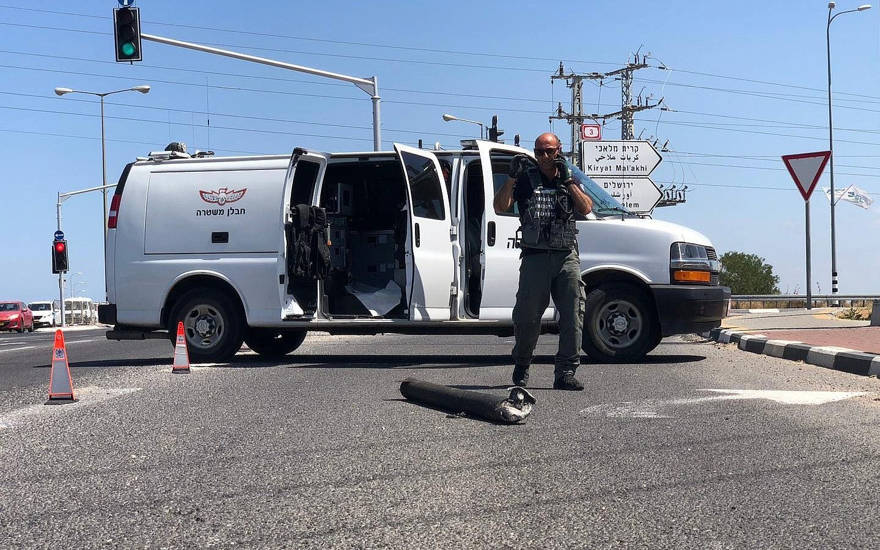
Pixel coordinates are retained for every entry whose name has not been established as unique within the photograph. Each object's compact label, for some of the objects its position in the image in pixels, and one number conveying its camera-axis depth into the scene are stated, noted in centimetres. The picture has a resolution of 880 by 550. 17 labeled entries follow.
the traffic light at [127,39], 1891
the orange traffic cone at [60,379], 792
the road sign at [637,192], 2155
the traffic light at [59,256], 4012
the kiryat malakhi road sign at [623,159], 2239
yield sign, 1666
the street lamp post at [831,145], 3778
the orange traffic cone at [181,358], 1050
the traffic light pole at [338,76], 1991
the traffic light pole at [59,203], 4663
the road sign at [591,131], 3462
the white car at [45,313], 5156
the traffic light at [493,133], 1806
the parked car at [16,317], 4369
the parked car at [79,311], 5992
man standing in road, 778
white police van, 1068
